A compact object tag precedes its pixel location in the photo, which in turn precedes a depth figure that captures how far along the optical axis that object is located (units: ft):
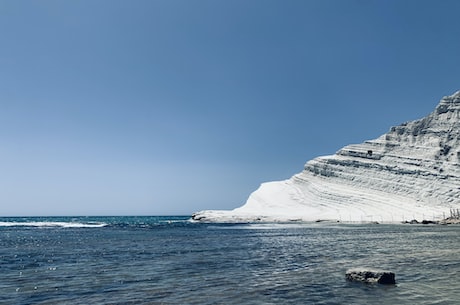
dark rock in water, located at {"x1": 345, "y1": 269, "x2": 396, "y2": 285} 63.36
